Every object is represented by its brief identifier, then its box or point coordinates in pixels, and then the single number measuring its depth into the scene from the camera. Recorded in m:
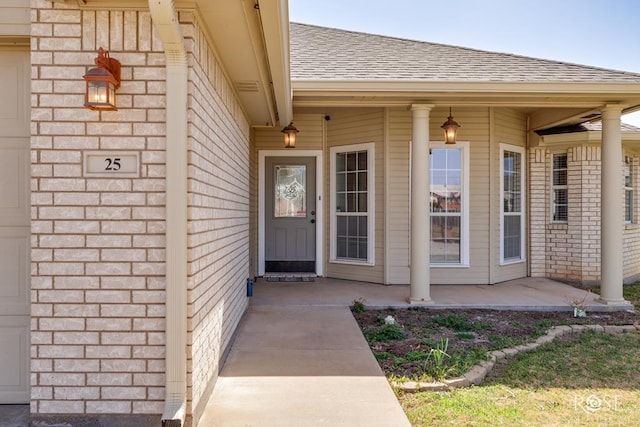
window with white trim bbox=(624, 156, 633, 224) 7.51
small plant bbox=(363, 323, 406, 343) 3.77
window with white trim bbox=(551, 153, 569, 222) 6.83
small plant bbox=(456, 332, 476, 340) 3.84
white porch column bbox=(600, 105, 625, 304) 4.89
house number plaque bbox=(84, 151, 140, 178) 2.19
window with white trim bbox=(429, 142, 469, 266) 6.21
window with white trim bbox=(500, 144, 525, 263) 6.44
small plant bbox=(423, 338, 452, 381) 2.92
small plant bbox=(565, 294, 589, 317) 4.66
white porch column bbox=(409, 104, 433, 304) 4.84
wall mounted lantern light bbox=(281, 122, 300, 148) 5.79
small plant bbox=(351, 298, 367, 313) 4.70
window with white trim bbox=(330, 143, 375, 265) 6.29
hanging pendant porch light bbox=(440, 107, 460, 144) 5.18
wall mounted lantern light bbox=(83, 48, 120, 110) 2.03
